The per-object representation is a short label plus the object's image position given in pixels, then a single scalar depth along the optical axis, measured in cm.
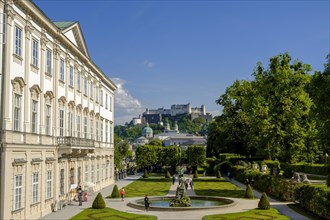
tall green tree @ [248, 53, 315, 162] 4859
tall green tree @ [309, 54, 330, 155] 3434
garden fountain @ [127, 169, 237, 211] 3453
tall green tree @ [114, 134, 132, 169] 8531
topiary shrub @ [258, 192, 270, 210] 3388
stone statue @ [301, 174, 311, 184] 4062
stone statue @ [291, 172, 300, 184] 4073
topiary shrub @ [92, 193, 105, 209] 3478
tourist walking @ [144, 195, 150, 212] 3406
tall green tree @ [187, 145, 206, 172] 8962
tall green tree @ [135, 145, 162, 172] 9006
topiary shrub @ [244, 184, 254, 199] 4247
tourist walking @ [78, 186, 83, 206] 3741
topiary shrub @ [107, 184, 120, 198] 4300
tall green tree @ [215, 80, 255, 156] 7194
